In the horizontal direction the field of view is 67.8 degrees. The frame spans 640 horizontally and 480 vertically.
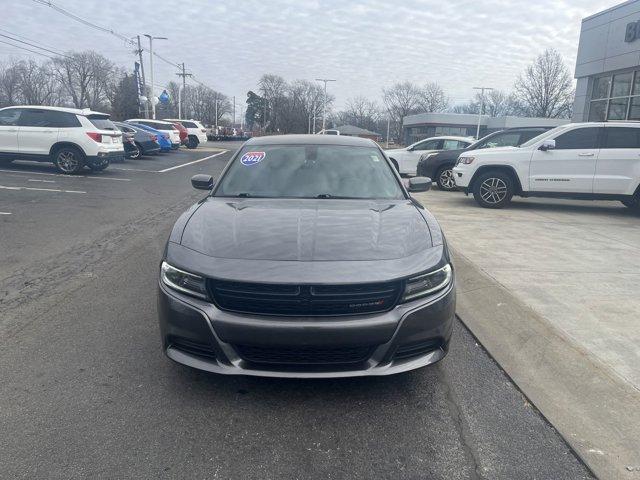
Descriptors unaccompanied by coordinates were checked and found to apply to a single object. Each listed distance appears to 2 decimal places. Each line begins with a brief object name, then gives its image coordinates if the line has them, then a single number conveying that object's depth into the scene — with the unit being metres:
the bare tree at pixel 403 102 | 101.31
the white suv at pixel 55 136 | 13.95
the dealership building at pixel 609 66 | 15.98
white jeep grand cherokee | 9.38
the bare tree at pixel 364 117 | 112.62
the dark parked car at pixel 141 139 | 21.84
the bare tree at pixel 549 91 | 59.84
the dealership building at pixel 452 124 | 66.03
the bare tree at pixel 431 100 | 101.25
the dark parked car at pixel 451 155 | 12.17
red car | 31.77
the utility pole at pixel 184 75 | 72.62
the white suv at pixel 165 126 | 27.84
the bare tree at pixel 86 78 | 84.62
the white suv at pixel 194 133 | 34.27
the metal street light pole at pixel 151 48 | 44.81
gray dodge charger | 2.54
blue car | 25.38
